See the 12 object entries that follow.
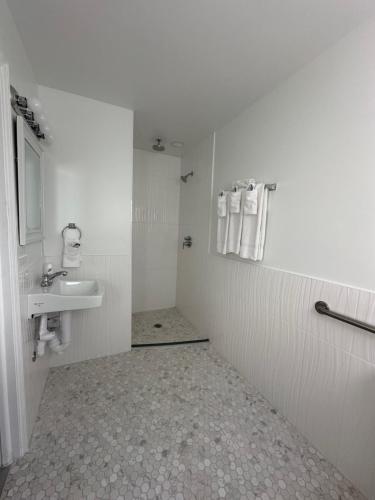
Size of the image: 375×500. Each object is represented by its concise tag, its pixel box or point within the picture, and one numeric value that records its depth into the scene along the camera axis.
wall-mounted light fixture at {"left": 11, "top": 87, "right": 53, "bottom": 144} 1.22
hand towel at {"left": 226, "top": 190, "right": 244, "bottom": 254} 1.84
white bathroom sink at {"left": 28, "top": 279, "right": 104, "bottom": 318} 1.45
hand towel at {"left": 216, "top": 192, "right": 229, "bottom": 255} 2.00
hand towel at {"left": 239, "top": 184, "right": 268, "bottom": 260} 1.68
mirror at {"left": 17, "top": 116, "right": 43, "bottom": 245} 1.22
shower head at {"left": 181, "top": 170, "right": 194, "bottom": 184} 2.90
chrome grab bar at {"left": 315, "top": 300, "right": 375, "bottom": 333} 1.06
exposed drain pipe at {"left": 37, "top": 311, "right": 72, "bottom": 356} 1.54
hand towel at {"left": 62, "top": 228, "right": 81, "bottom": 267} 1.92
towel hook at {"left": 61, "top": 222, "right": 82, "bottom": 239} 1.92
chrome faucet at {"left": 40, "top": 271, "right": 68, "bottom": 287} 1.70
